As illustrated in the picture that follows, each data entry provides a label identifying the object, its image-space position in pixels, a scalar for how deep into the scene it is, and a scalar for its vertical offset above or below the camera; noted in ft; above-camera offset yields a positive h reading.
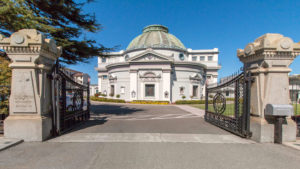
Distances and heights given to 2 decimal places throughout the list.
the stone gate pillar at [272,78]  15.80 +1.20
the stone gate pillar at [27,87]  15.64 +0.21
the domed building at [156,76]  94.73 +9.26
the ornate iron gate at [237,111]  17.88 -3.25
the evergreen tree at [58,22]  19.63 +11.18
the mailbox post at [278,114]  15.44 -2.97
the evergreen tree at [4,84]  18.75 +0.70
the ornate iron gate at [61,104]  17.94 -2.30
